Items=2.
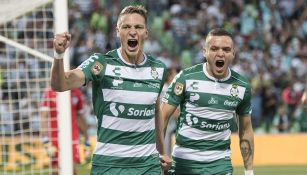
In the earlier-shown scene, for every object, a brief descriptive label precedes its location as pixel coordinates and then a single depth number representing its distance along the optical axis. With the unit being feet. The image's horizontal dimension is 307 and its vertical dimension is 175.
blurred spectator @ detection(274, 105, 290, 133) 67.84
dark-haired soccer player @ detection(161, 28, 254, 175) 24.85
